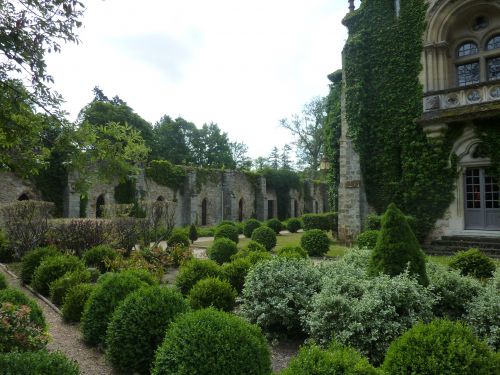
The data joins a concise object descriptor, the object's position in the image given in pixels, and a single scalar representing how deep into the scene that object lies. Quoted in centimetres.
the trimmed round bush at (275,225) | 2330
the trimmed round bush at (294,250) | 946
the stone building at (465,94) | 1247
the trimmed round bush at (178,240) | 1413
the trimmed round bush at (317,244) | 1284
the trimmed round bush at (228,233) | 1622
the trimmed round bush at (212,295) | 594
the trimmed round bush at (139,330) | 428
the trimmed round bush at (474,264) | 775
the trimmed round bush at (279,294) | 545
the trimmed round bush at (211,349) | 322
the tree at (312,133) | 4025
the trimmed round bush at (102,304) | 517
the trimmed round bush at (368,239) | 1143
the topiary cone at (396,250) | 528
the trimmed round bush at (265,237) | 1484
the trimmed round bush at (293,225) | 2486
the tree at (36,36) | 302
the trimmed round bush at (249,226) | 2133
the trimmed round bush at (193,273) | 707
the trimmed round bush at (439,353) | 319
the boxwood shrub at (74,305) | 627
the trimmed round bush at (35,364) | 305
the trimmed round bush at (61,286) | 719
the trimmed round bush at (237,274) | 747
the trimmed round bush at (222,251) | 1124
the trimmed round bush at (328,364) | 289
